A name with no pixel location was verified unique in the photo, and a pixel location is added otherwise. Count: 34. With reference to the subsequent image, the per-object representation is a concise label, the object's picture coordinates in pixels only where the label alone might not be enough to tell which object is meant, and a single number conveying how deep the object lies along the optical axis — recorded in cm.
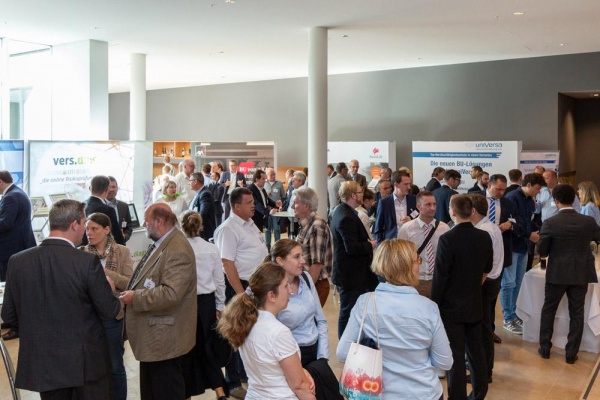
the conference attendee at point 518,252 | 645
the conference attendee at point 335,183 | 1064
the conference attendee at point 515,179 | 744
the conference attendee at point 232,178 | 1174
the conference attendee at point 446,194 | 768
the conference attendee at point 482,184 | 845
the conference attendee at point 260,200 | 935
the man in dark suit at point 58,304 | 294
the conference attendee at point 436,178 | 982
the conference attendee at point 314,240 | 438
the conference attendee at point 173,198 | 811
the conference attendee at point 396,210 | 645
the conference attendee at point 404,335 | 266
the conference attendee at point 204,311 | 411
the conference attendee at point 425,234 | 490
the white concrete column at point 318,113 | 938
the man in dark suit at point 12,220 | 608
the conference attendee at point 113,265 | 394
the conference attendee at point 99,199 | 567
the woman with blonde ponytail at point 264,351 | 243
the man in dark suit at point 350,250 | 494
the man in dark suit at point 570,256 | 538
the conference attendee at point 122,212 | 652
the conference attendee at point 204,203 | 800
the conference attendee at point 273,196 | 1098
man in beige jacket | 331
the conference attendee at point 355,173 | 1121
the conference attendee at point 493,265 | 470
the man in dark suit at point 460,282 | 405
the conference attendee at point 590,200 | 837
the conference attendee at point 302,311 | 311
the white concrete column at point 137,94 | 1162
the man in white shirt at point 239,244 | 435
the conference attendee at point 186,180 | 948
